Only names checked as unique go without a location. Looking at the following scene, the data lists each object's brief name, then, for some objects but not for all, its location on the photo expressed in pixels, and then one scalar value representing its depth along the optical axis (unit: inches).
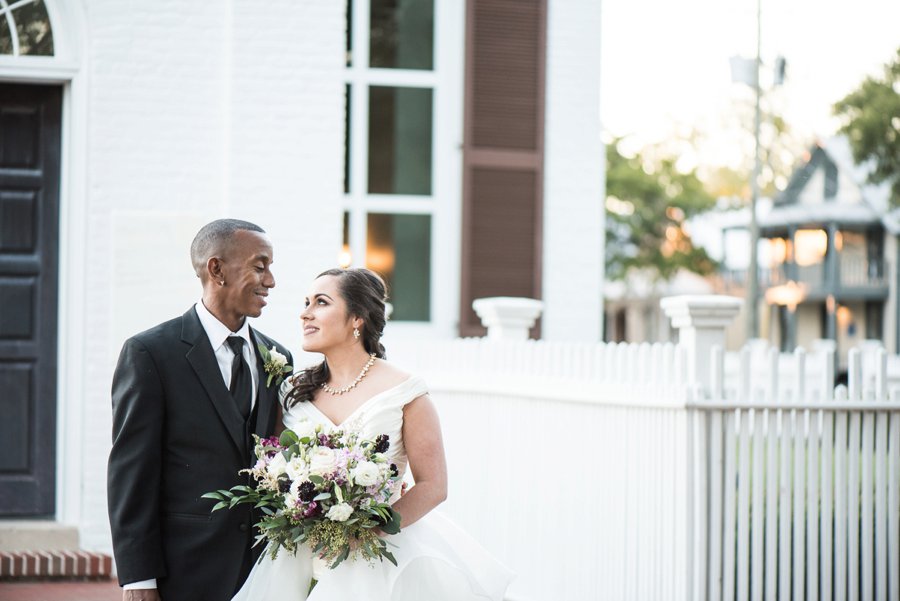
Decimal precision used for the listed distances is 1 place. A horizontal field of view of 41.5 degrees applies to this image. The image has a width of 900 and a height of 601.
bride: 155.4
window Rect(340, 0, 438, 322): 357.7
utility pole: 845.8
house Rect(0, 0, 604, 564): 315.9
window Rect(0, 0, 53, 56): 316.2
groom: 146.6
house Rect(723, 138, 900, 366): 1711.4
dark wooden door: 314.7
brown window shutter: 364.8
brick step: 289.1
